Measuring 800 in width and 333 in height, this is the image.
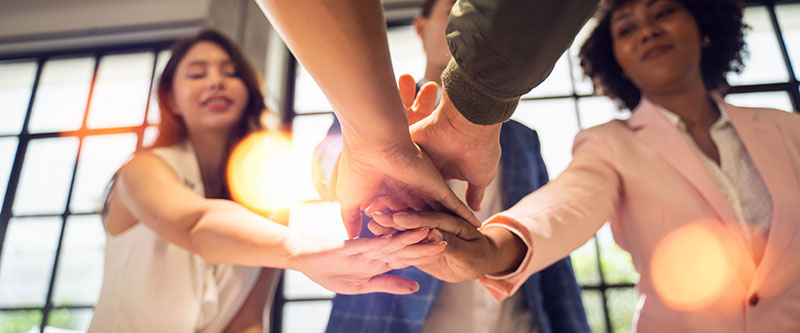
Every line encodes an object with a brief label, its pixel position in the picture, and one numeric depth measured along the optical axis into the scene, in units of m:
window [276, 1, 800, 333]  2.36
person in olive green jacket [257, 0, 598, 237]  0.43
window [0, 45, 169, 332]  2.80
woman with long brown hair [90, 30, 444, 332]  0.79
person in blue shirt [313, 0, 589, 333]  1.01
